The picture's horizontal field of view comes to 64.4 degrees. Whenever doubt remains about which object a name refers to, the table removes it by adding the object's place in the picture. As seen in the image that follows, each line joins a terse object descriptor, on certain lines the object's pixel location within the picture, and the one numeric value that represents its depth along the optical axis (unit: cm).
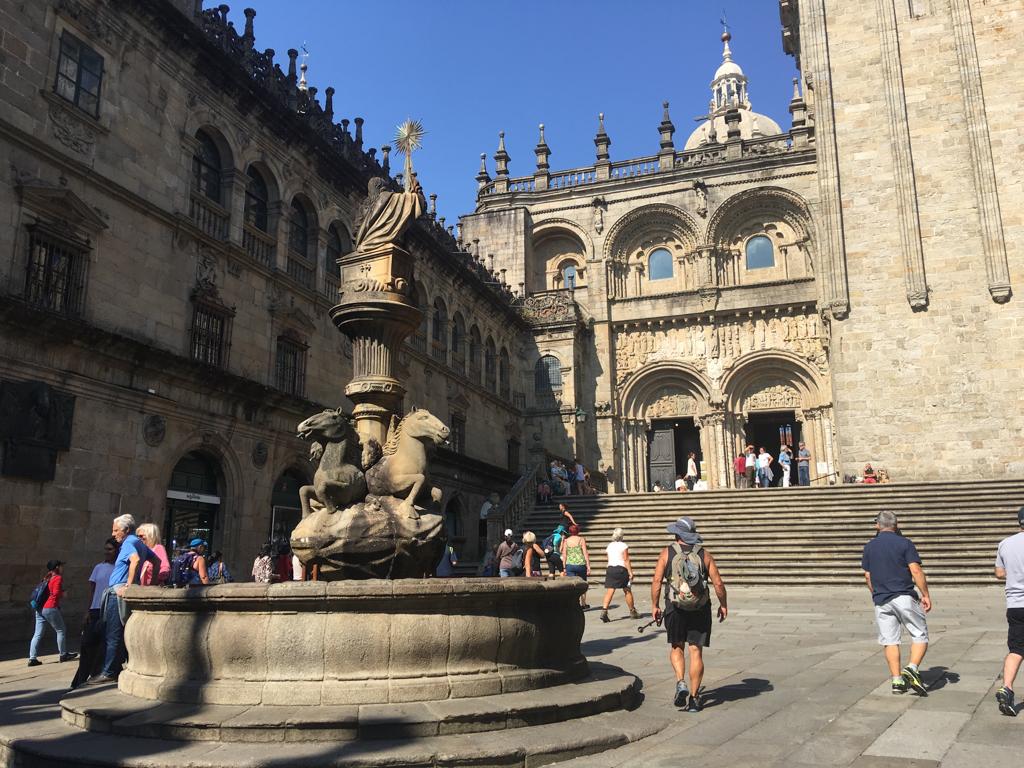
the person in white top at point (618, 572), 1446
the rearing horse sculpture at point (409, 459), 830
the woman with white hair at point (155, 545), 914
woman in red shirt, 1078
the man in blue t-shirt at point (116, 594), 851
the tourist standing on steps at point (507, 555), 1533
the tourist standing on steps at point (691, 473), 3203
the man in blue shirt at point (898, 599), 730
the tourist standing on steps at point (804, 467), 2822
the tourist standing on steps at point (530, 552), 1513
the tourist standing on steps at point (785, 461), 2767
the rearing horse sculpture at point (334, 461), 795
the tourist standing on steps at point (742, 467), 3016
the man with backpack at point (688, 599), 688
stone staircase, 1833
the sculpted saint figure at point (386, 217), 959
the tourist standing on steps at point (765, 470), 2844
